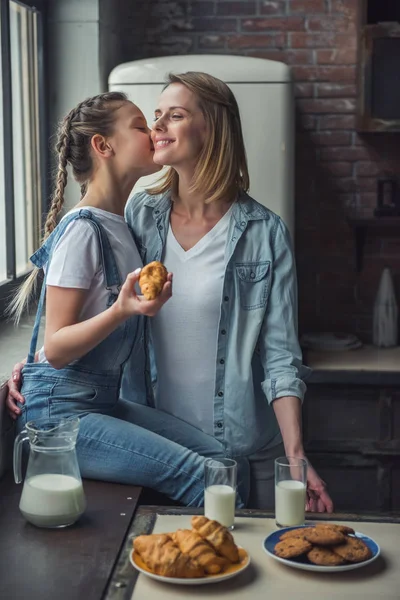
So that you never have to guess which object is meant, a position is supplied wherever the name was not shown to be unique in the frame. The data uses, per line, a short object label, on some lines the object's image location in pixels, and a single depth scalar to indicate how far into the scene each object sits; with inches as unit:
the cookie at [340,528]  90.4
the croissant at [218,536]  88.0
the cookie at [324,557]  88.2
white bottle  177.2
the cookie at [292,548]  88.8
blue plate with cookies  88.2
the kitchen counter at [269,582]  85.8
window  149.6
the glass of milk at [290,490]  95.0
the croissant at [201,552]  86.9
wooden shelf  175.7
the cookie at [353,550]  88.5
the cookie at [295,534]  90.8
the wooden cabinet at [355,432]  157.6
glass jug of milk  96.3
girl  103.6
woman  117.3
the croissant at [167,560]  86.4
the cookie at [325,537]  88.7
